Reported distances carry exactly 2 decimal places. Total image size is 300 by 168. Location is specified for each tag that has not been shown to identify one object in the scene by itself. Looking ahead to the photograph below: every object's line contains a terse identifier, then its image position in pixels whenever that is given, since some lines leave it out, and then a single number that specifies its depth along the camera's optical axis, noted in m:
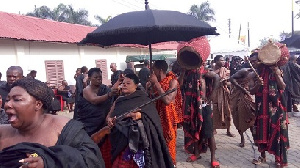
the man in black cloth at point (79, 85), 4.44
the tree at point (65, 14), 33.34
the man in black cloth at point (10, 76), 3.95
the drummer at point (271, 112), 4.70
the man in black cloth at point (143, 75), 6.57
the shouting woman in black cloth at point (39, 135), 1.84
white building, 11.94
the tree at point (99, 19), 29.92
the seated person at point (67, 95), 12.14
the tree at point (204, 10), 35.84
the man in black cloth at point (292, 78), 8.76
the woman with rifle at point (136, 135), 3.30
